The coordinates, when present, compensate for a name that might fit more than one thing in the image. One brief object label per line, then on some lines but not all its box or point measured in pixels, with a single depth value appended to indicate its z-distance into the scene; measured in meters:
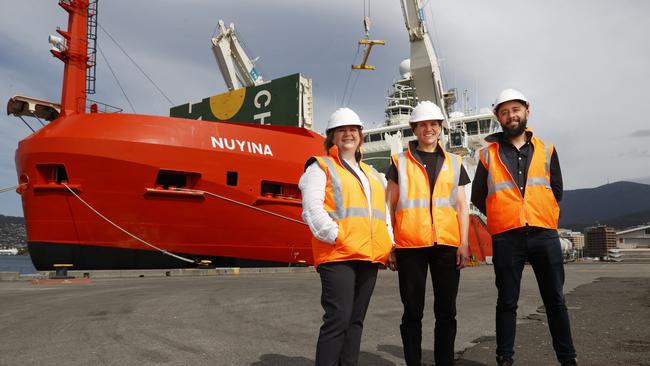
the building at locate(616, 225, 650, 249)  67.11
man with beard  2.85
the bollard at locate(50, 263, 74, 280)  10.18
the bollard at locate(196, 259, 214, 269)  11.78
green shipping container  17.22
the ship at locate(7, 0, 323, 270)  10.69
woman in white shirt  2.38
